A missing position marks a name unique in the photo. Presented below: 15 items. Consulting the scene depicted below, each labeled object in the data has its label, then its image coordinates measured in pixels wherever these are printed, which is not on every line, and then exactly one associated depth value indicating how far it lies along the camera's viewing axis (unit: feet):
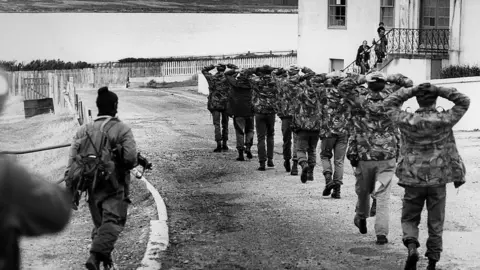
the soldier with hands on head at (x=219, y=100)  61.67
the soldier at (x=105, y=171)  28.55
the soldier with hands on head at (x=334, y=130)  42.75
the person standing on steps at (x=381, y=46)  102.32
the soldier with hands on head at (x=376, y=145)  33.58
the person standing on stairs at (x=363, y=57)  103.71
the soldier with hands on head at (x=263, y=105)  53.06
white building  94.58
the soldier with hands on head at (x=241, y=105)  56.90
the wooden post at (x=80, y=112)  75.00
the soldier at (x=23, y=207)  11.39
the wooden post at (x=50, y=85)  117.80
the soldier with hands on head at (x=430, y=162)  29.07
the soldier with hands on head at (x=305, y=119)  46.80
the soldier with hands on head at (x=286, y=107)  50.33
